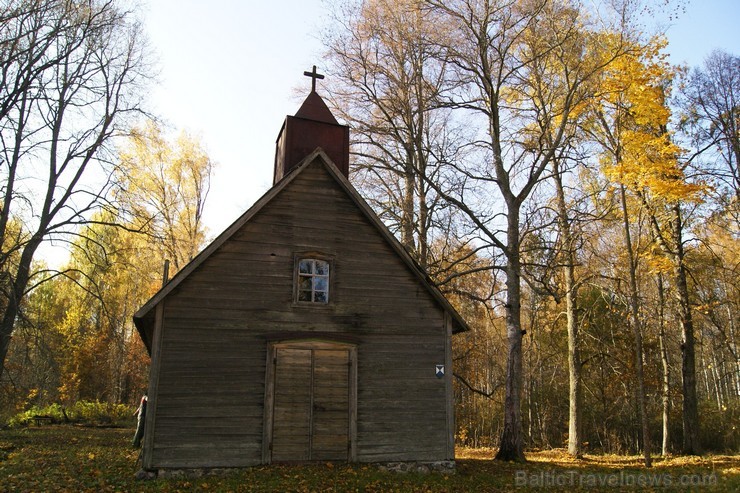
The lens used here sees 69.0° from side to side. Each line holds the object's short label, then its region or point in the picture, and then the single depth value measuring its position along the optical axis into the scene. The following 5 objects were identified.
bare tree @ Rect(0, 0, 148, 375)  14.25
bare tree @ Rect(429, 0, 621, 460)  15.88
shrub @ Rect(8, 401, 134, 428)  24.84
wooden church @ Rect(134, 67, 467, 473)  12.13
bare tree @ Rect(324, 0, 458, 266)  18.69
